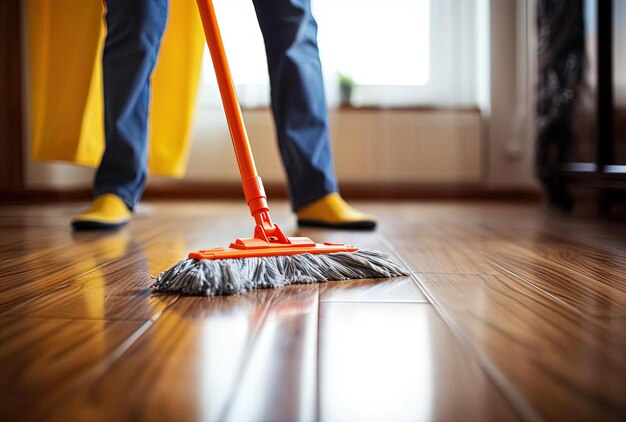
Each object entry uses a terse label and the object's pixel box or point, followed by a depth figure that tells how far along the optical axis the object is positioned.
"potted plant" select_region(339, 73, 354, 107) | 3.25
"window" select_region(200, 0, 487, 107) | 3.12
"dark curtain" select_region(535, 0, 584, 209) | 2.13
